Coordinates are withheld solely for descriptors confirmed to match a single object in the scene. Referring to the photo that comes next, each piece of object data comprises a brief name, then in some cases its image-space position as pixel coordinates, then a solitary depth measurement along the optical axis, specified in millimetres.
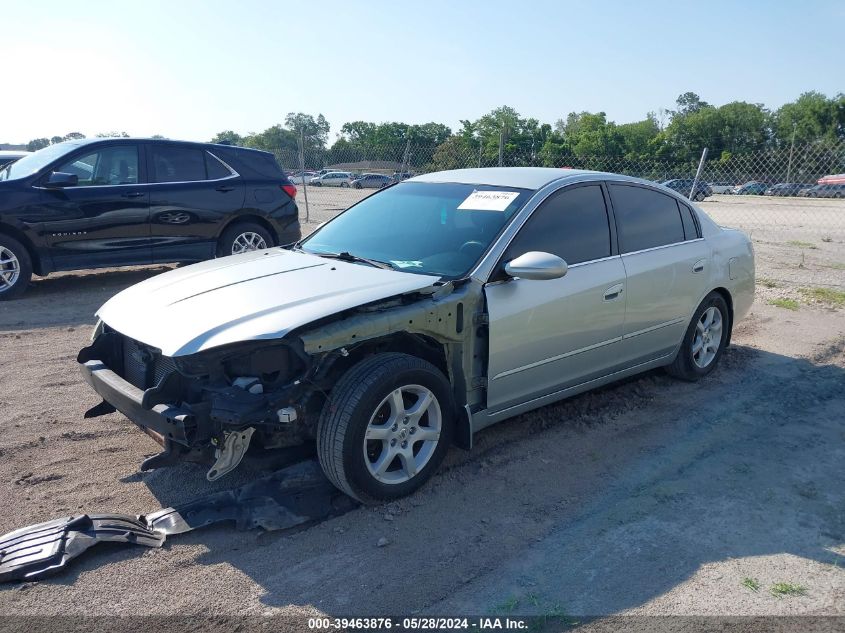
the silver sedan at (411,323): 3387
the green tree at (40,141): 49250
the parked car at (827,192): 30503
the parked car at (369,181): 33766
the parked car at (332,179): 44378
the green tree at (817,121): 66112
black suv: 8016
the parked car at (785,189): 28272
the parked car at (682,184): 18828
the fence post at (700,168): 11696
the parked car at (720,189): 28225
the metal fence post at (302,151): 16062
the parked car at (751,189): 27641
